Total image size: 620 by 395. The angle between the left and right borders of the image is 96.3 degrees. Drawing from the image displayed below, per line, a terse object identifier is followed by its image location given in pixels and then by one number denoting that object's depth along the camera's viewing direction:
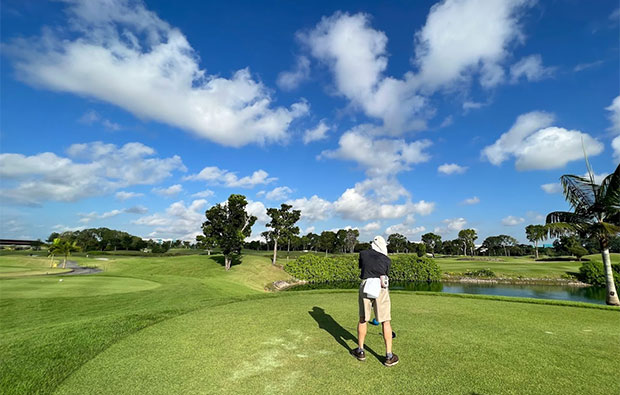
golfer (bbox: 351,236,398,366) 4.59
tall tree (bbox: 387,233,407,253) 128.25
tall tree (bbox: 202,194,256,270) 33.91
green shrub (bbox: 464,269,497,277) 41.12
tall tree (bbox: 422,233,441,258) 113.61
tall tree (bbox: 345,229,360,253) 116.99
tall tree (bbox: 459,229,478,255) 101.62
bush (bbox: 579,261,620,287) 34.62
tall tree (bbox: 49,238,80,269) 32.12
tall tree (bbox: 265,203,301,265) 47.25
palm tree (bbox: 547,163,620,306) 12.02
